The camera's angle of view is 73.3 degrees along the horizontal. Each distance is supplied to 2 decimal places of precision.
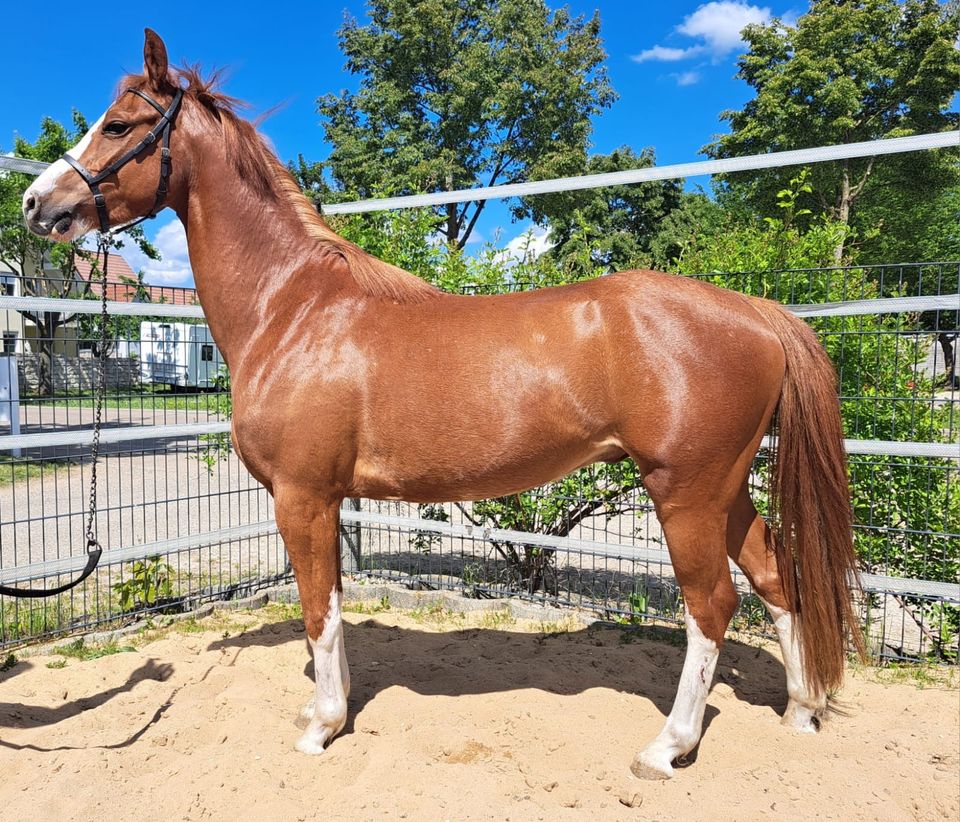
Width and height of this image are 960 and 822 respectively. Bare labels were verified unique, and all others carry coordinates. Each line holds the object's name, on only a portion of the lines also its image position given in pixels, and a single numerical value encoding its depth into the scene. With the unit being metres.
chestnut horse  2.52
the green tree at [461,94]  23.14
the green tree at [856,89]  19.56
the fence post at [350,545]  5.34
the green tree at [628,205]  28.62
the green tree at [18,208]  14.21
